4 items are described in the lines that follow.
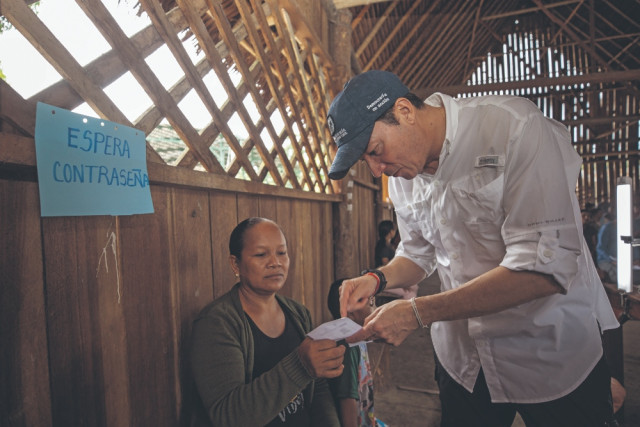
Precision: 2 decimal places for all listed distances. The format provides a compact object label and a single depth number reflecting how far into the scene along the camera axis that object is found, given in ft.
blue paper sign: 2.71
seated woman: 4.02
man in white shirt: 3.32
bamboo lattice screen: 2.92
